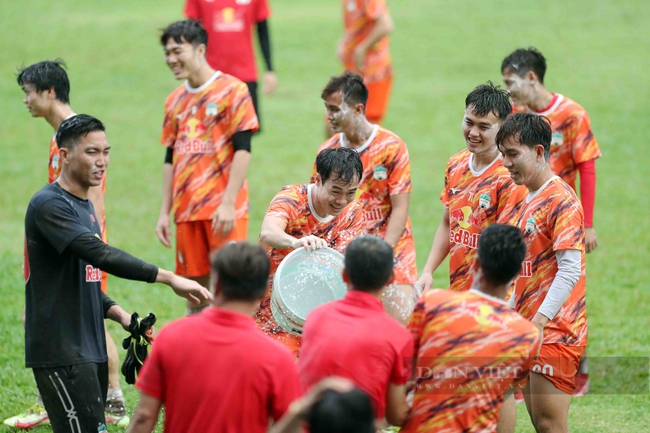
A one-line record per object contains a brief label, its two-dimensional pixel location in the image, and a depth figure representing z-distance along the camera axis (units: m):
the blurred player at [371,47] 23.28
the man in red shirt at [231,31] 19.75
